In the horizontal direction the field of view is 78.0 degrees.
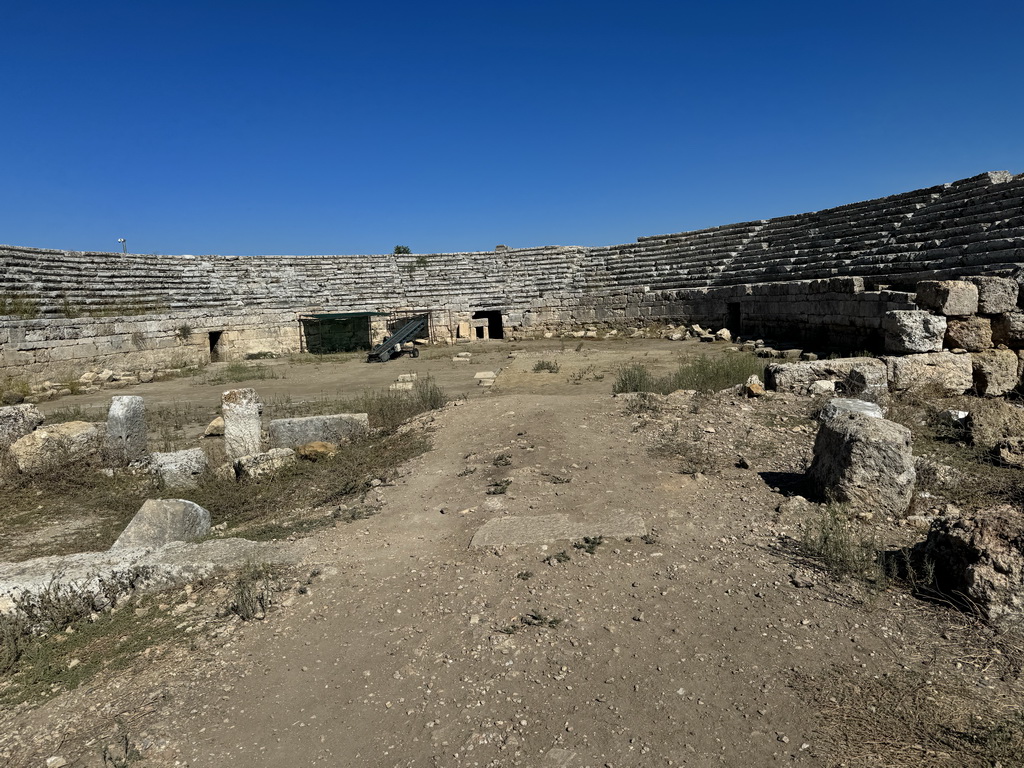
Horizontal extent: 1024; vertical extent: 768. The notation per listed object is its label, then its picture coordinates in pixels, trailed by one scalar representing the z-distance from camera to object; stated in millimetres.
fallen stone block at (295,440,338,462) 7633
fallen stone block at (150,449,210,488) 7168
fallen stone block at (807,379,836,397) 8724
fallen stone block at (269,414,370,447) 8219
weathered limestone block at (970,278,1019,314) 10086
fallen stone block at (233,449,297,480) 7129
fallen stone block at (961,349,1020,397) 9312
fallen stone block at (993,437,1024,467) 5992
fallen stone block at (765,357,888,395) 8695
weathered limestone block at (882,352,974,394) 9219
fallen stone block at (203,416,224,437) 9438
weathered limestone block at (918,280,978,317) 10023
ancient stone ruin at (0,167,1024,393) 12984
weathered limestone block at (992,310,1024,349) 9961
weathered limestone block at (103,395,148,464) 7773
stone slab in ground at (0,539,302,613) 4199
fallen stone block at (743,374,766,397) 8805
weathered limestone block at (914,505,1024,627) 3404
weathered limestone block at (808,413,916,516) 4879
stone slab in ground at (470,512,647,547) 4766
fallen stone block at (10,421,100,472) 7406
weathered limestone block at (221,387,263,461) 7992
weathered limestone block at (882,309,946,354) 9977
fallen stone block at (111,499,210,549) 5227
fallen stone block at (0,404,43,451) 8203
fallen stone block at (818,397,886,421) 6680
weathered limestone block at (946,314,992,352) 10070
